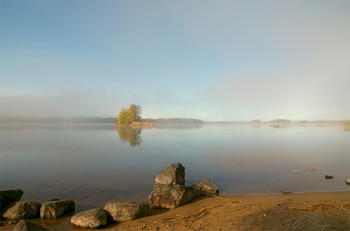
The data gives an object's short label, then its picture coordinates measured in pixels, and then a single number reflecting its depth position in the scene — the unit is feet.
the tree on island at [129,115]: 406.15
